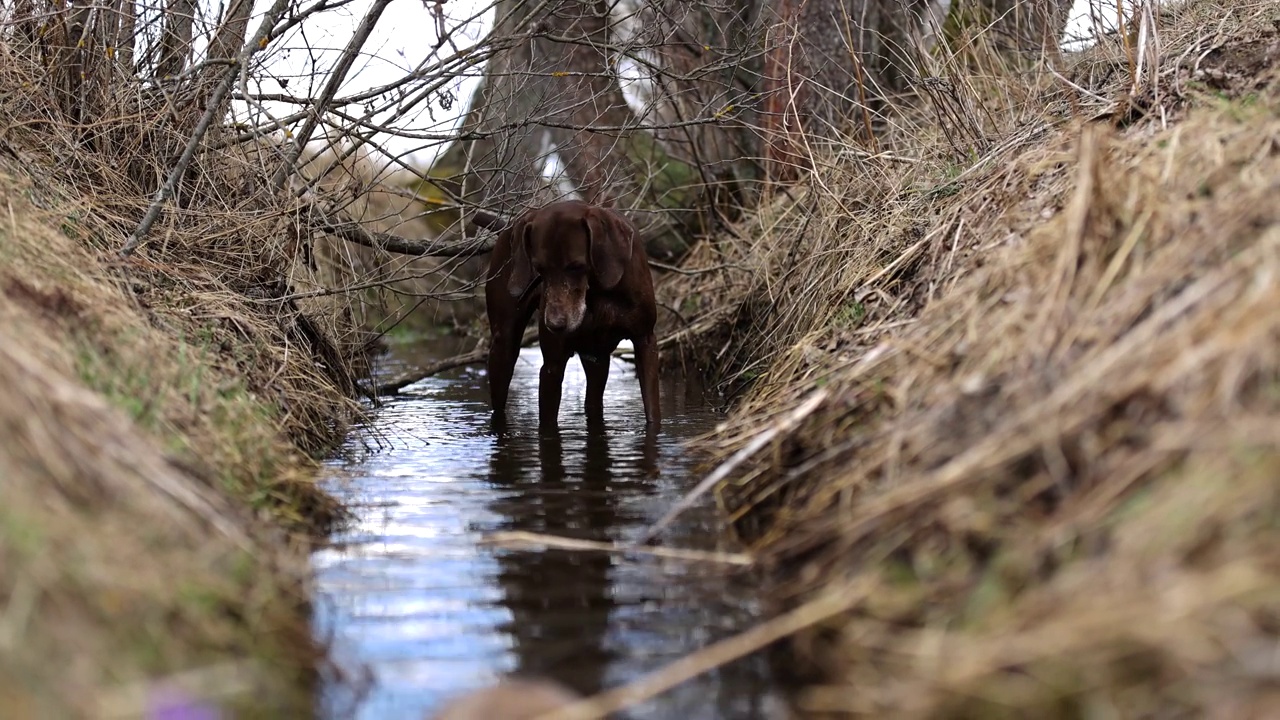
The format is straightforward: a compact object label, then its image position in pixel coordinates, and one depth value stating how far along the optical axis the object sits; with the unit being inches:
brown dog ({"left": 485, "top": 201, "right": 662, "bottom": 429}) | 270.8
